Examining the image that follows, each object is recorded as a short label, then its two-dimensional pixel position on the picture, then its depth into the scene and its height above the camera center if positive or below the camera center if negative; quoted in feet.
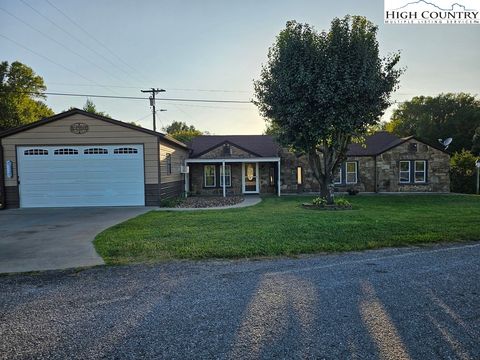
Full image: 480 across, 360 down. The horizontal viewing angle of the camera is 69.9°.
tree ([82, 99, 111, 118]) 131.30 +26.21
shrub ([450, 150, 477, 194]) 76.79 -1.90
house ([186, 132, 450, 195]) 71.36 -0.84
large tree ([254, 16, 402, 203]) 39.75 +10.55
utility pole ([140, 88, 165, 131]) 92.51 +20.68
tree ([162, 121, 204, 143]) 251.13 +33.61
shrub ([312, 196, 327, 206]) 45.42 -4.40
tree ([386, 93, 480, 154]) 115.03 +17.94
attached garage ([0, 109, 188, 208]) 48.67 +1.48
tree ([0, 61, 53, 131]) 93.71 +22.70
